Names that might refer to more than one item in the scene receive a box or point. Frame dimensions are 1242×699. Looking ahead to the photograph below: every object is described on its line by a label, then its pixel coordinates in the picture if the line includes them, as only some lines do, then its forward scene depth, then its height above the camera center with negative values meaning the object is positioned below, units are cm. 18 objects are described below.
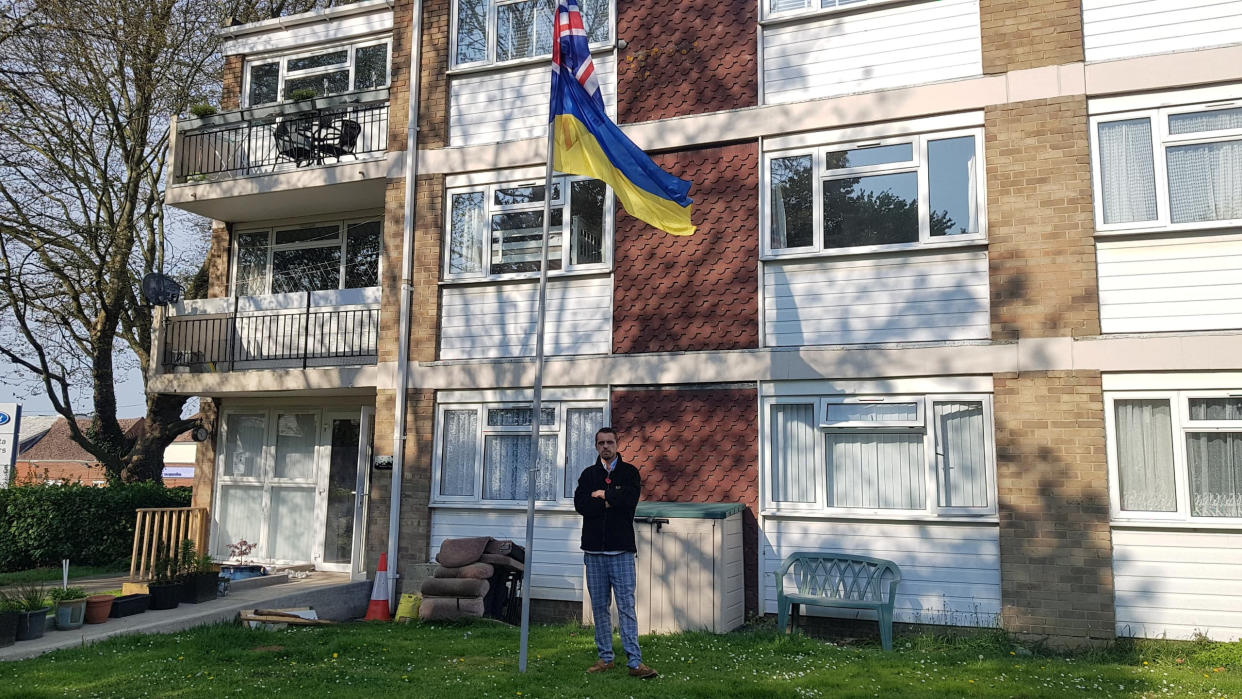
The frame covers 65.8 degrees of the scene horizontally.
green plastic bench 965 -134
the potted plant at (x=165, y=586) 1086 -157
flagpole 759 +20
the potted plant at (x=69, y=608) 984 -166
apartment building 927 +172
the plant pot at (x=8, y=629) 902 -171
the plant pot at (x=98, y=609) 1017 -172
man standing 750 -72
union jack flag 866 +364
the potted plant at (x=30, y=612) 930 -161
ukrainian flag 858 +283
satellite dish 1456 +242
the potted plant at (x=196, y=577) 1120 -151
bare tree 1869 +586
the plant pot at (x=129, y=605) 1051 -175
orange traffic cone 1184 -187
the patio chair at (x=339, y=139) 1417 +457
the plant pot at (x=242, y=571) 1306 -170
